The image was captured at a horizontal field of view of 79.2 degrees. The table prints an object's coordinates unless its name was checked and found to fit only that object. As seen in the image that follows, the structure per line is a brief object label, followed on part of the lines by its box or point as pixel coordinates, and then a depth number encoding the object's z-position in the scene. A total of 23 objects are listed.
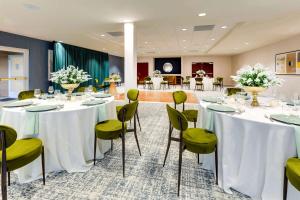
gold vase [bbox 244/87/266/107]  2.38
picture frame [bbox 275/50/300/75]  7.35
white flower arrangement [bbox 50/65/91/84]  2.90
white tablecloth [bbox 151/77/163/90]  12.12
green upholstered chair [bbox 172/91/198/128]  3.19
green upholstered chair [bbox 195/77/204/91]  11.43
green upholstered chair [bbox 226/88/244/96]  3.89
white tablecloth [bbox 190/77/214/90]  11.56
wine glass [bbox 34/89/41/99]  2.98
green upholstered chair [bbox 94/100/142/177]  2.31
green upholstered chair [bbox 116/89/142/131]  4.11
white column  5.23
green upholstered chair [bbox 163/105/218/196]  1.92
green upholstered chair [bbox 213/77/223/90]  11.54
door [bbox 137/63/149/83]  17.91
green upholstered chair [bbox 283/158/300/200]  1.33
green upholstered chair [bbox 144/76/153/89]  11.98
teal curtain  8.70
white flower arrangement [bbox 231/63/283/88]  2.35
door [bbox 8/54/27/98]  7.36
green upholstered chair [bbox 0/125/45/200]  1.40
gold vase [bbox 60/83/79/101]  2.94
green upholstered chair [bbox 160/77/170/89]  12.11
